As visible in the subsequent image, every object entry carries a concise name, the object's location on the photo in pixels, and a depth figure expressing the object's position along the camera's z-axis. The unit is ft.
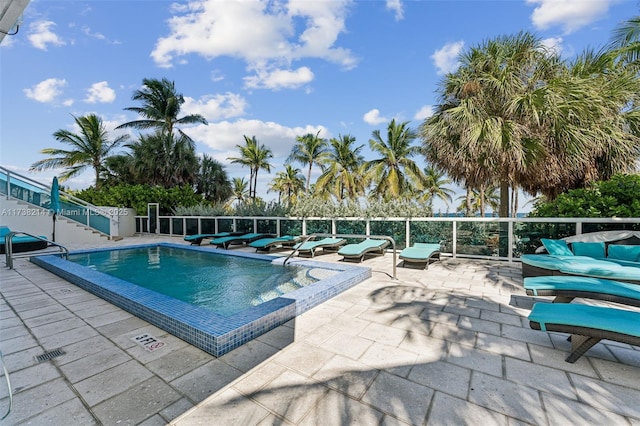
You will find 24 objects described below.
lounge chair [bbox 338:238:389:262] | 23.61
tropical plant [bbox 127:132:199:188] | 68.03
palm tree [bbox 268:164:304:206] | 113.70
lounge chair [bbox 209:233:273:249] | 33.14
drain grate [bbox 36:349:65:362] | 8.52
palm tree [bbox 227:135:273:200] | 95.66
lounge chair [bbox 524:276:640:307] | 10.48
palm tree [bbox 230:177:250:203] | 133.58
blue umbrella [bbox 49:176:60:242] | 34.24
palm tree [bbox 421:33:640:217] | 25.88
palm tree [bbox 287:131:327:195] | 91.40
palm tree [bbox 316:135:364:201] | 81.92
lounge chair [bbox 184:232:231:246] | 37.29
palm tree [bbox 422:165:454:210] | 104.73
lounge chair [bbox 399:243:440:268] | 20.57
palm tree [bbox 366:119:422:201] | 71.31
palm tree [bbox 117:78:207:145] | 71.72
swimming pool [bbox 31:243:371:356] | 9.31
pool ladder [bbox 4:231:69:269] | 21.45
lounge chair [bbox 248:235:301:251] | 30.09
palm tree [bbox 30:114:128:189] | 70.63
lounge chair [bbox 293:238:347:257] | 26.72
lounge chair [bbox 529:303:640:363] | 7.29
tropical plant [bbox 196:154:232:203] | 75.77
